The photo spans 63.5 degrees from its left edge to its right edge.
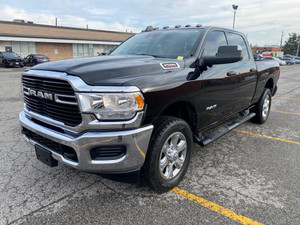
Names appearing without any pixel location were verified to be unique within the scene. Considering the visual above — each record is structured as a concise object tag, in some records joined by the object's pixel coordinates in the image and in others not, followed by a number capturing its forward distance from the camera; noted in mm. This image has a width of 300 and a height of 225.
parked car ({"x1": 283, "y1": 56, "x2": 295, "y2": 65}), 44350
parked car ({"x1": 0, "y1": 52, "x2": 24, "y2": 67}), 22969
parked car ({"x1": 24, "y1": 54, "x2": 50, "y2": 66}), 24077
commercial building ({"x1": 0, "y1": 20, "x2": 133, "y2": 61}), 30734
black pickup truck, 2193
